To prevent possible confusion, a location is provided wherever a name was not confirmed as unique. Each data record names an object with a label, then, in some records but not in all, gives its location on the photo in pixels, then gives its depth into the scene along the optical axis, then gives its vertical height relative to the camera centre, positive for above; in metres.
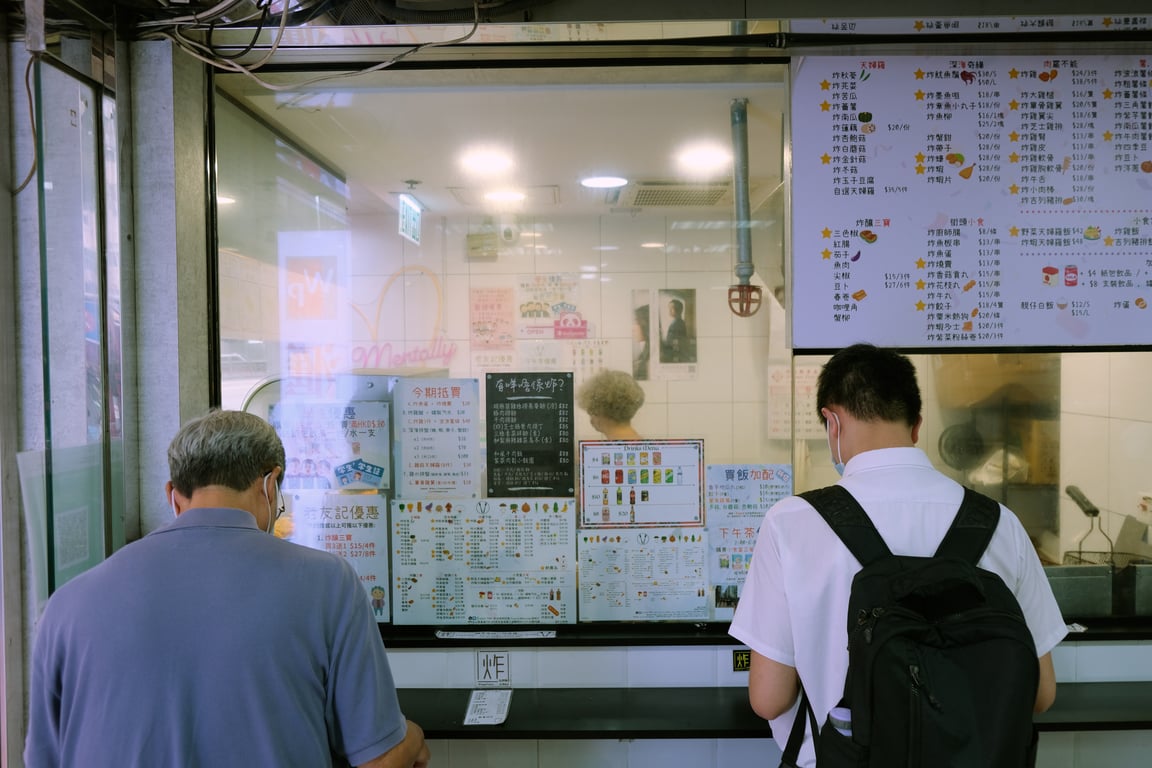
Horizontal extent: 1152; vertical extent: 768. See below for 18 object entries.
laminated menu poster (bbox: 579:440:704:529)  2.06 -0.36
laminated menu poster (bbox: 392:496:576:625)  2.07 -0.59
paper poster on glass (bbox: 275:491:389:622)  2.08 -0.48
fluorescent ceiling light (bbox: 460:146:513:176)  2.12 +0.64
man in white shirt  1.25 -0.35
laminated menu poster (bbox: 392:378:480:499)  2.09 -0.22
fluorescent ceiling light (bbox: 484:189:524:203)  2.12 +0.53
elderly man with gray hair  1.07 -0.45
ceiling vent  2.09 +0.52
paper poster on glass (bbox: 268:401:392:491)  2.10 -0.23
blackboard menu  2.07 -0.21
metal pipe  2.05 +0.52
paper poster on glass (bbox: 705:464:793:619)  2.05 -0.46
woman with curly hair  2.07 -0.10
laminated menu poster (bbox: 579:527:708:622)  2.05 -0.62
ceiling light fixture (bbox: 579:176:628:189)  2.14 +0.57
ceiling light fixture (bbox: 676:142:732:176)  2.10 +0.63
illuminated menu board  1.88 +0.45
